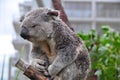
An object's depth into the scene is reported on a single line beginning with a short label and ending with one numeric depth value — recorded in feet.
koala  8.40
